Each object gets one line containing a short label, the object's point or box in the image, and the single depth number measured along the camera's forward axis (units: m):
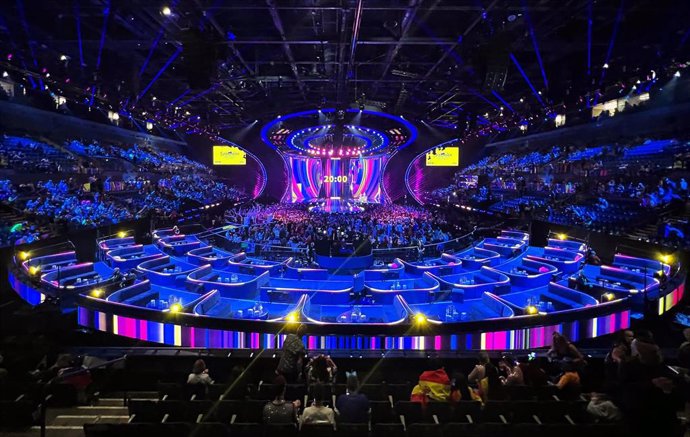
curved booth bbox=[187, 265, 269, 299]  10.89
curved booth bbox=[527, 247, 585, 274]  12.52
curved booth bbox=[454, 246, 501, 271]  13.77
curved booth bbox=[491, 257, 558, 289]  11.52
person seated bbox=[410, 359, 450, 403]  4.14
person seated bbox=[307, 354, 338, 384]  4.58
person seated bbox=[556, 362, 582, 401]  4.34
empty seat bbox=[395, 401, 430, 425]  3.92
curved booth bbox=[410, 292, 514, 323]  9.59
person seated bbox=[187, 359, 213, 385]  4.59
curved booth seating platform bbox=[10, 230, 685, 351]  7.70
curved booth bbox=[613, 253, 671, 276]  10.52
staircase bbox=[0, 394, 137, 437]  3.91
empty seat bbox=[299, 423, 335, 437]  3.38
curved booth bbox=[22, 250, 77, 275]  10.35
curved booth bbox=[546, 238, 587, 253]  13.80
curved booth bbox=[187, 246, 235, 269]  13.62
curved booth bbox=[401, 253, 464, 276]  12.82
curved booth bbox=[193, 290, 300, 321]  9.46
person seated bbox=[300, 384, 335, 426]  3.62
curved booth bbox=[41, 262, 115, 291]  9.65
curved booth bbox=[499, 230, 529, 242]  16.28
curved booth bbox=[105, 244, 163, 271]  12.73
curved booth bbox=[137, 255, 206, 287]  11.55
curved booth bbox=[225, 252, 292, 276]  12.82
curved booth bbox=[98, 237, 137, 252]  13.88
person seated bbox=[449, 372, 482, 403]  4.23
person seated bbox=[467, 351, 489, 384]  4.63
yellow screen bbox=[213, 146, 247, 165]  35.66
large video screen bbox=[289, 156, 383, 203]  34.69
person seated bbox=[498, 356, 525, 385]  4.64
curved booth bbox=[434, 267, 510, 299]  10.69
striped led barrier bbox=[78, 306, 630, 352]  7.46
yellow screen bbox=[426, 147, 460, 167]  36.16
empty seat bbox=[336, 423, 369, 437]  3.41
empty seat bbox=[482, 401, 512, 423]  3.90
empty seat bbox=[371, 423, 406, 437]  3.43
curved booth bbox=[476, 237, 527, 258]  15.06
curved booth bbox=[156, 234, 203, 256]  15.47
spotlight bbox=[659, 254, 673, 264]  10.49
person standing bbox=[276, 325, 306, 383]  4.85
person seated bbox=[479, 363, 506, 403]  4.20
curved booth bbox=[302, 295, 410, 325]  9.49
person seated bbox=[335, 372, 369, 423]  3.71
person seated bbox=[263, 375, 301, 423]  3.66
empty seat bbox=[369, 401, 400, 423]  3.95
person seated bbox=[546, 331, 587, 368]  4.74
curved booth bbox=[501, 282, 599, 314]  9.82
